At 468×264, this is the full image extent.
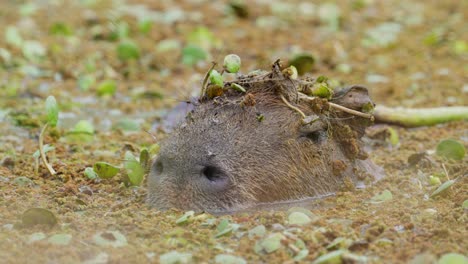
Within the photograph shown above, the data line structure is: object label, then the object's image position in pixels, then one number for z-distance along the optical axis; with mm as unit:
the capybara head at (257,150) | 10008
